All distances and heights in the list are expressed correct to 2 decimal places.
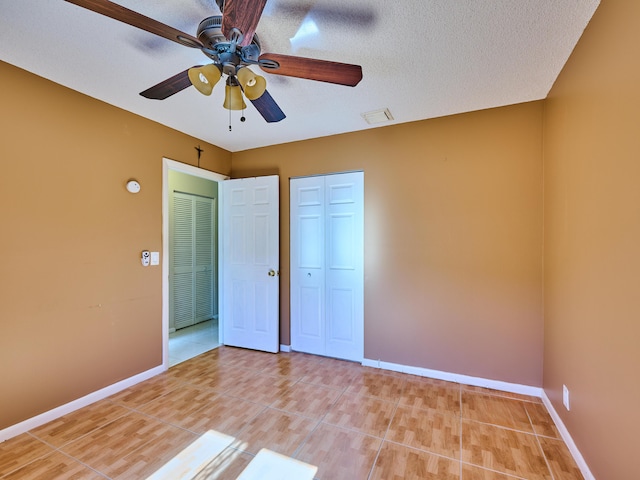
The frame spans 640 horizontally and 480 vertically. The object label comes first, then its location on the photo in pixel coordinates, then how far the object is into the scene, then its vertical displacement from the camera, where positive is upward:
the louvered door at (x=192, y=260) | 4.36 -0.27
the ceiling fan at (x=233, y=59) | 1.17 +0.92
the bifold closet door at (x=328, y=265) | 3.17 -0.25
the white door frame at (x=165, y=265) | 3.00 -0.22
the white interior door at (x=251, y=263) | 3.51 -0.25
